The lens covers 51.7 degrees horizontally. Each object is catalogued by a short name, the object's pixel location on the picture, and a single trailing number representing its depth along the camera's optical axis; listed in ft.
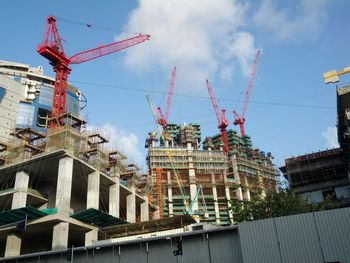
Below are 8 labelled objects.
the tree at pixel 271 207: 153.99
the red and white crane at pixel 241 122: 587.76
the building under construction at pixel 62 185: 176.86
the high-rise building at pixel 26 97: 376.48
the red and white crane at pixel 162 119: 552.78
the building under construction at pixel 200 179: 424.87
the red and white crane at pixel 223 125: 543.80
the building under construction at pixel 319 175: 274.16
